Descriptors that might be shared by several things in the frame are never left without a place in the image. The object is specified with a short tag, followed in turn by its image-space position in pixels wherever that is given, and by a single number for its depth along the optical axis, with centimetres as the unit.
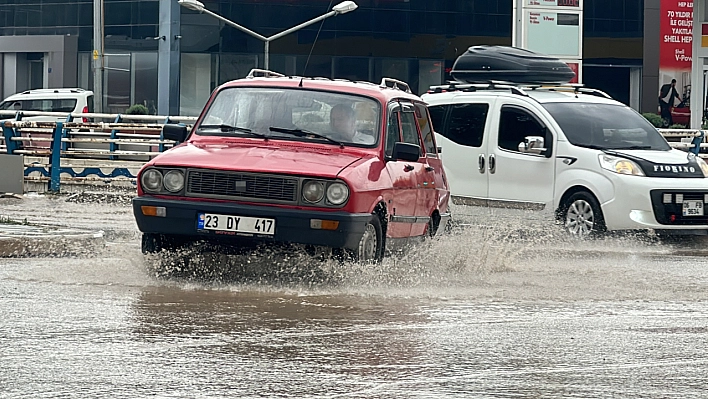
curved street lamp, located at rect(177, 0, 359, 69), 4256
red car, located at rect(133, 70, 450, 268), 912
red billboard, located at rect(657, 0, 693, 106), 5406
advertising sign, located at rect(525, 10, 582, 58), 2444
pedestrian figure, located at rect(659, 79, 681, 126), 5512
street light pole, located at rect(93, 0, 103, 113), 4481
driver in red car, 1019
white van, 1379
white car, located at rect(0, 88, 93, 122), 3975
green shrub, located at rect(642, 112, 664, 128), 4567
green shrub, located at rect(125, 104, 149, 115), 4653
